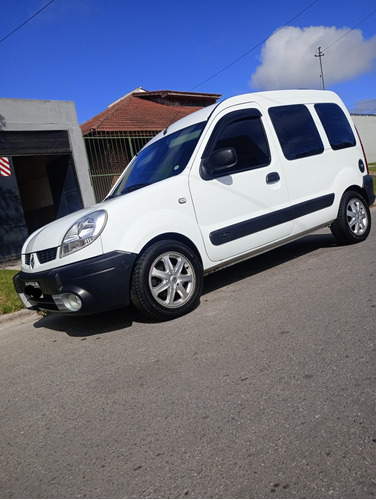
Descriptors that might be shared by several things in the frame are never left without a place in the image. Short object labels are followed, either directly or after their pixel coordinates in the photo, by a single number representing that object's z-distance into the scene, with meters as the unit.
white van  3.92
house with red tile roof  13.95
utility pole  53.00
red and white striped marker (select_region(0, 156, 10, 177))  11.46
